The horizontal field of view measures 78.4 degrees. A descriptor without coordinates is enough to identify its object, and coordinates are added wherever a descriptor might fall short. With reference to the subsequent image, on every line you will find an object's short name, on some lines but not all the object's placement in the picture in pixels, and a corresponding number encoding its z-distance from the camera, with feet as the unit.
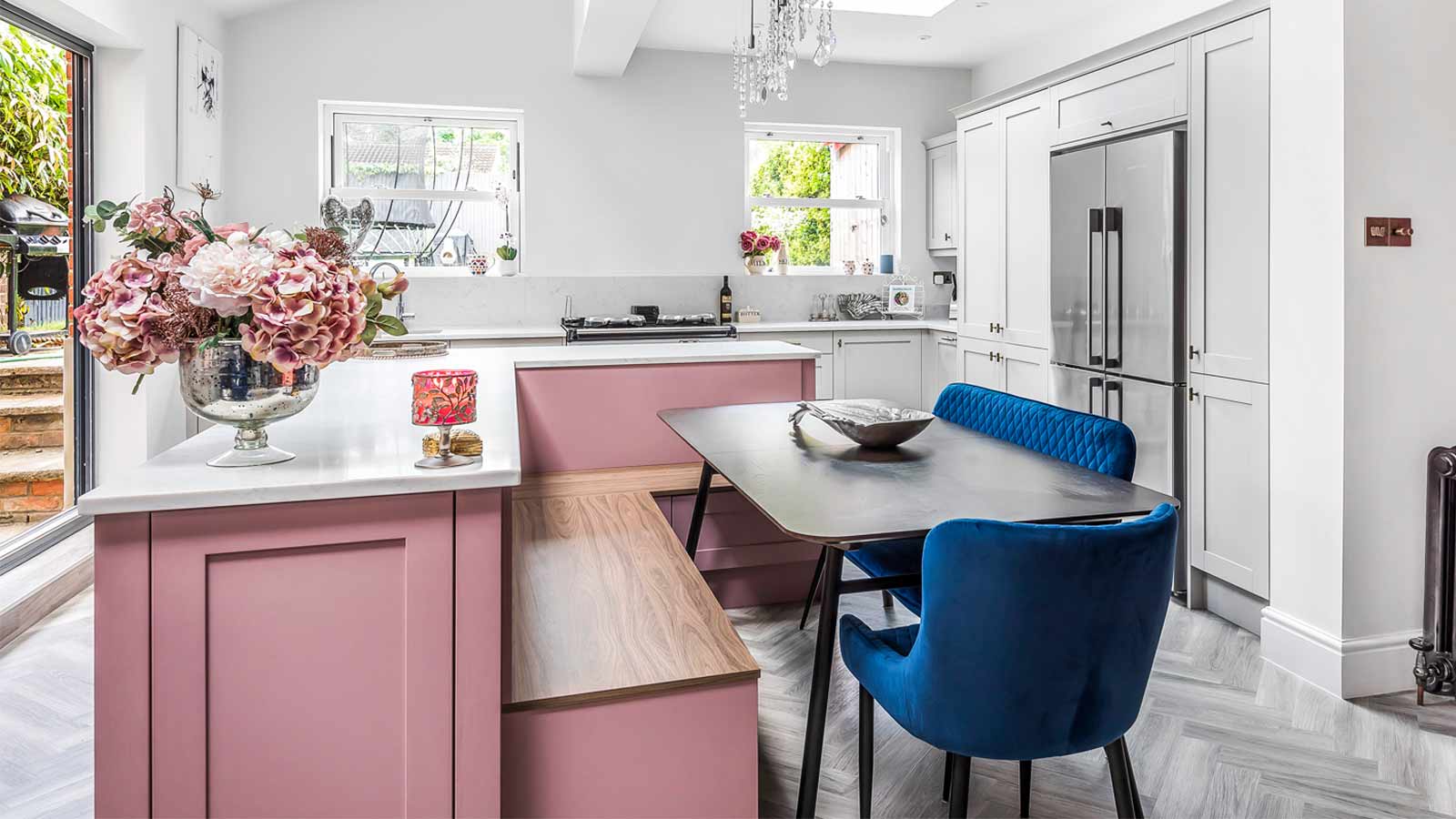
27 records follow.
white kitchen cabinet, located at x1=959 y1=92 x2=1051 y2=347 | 14.07
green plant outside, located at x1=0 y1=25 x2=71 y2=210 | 10.53
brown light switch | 8.19
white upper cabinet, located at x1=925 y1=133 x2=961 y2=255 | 19.61
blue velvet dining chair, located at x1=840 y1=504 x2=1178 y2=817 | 4.57
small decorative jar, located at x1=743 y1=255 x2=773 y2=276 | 19.58
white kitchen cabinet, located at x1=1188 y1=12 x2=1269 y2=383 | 9.68
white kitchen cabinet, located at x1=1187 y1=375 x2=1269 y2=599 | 9.78
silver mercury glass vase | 4.37
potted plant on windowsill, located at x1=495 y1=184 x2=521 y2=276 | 18.12
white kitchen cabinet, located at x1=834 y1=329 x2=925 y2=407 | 18.60
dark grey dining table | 5.54
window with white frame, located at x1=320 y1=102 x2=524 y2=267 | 17.92
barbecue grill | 10.49
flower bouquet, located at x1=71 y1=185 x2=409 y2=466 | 4.13
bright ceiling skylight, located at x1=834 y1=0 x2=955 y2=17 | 16.29
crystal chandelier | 9.82
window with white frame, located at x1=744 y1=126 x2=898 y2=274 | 20.16
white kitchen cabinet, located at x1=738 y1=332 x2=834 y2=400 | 18.34
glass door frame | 11.85
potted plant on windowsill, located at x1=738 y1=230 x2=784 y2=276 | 19.51
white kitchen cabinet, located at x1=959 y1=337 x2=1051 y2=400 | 14.26
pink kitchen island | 4.04
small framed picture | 20.26
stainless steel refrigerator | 10.91
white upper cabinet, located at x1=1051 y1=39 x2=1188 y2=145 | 10.96
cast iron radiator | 8.22
